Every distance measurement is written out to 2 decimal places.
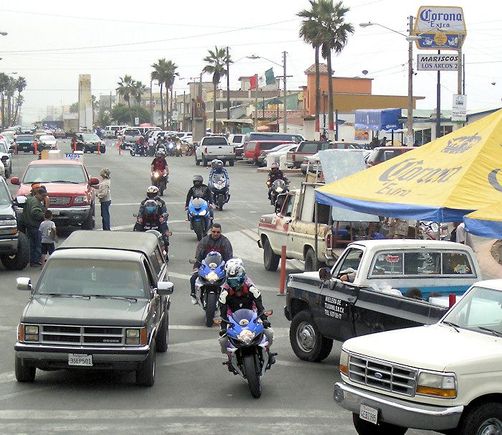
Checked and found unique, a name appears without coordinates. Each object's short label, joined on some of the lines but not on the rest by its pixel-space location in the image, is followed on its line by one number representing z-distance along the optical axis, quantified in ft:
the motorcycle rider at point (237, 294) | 43.42
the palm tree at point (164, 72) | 490.08
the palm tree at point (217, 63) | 373.20
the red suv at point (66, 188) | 94.07
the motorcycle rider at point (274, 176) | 115.14
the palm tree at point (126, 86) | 591.78
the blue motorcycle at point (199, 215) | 89.30
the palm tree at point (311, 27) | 243.81
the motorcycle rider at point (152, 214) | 78.79
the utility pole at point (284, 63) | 321.11
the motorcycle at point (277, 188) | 113.09
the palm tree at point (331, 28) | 242.37
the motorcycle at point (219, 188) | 118.52
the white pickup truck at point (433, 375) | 30.35
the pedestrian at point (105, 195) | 94.68
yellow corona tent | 49.06
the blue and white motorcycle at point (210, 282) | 55.42
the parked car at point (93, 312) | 41.14
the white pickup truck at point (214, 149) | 213.25
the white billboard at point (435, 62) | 163.97
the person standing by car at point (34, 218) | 75.61
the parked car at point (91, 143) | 289.12
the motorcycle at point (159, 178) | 131.85
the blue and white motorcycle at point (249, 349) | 41.06
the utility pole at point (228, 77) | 366.80
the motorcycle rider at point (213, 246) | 57.98
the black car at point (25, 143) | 266.77
